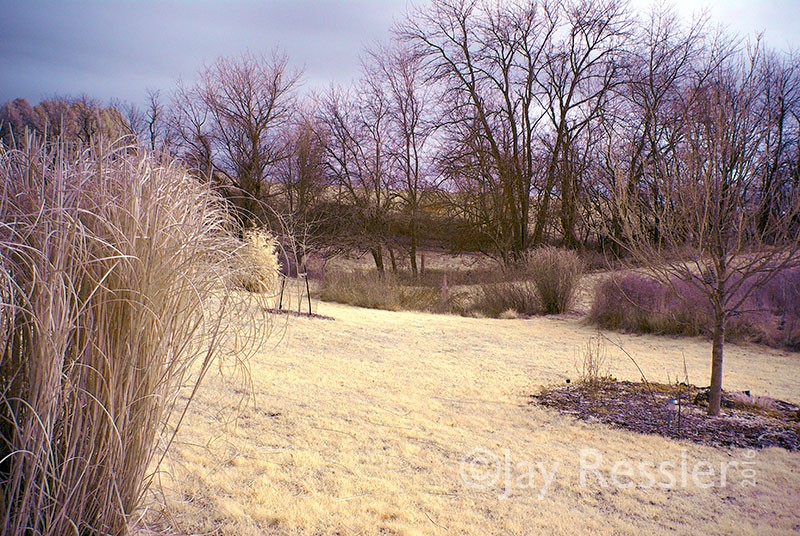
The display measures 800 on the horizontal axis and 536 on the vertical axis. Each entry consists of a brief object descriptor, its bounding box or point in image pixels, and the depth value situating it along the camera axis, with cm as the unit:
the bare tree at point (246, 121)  2298
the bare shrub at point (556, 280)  1421
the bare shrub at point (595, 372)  640
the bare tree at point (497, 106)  2428
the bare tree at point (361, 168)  2628
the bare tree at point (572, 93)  2383
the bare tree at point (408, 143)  2592
